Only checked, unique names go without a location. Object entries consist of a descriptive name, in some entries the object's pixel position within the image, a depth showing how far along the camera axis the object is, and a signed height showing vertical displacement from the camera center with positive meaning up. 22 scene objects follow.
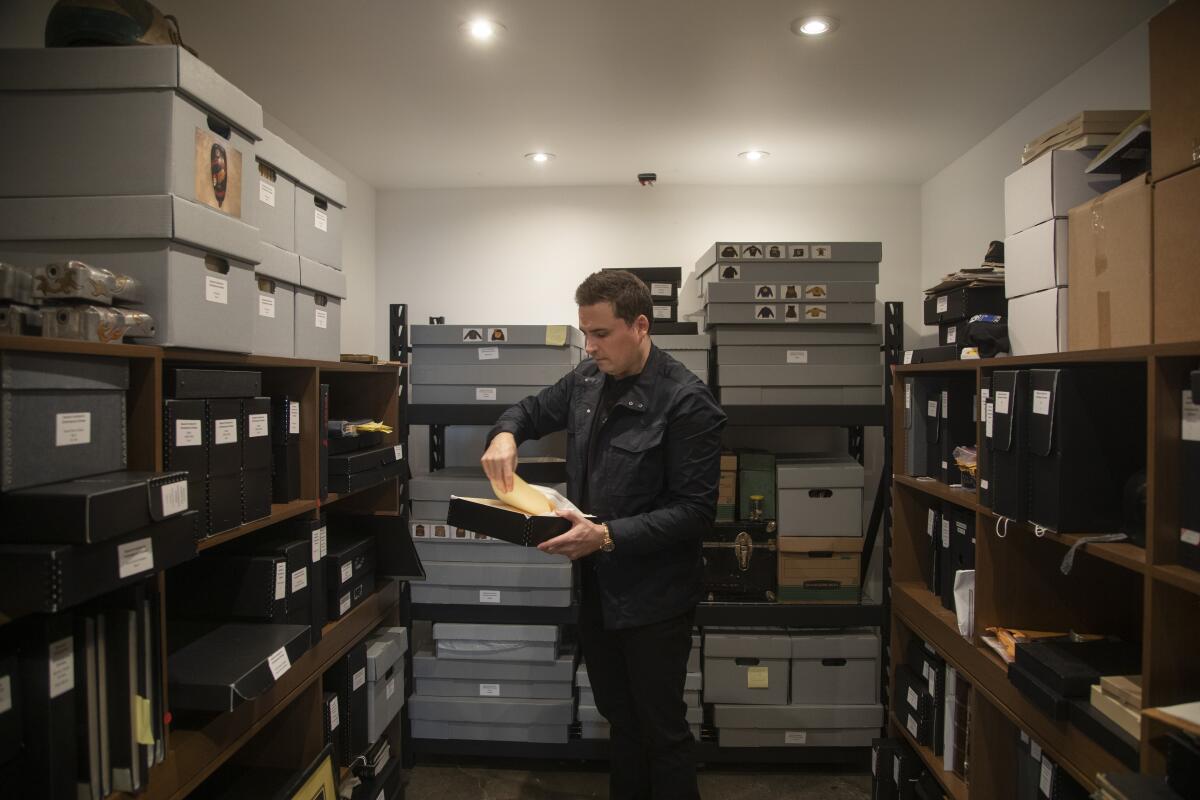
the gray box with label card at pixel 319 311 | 1.72 +0.24
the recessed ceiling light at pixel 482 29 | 1.75 +1.00
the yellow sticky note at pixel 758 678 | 2.54 -1.08
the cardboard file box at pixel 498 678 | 2.56 -1.08
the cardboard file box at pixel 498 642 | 2.55 -0.94
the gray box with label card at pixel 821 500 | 2.54 -0.39
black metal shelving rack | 2.51 -0.82
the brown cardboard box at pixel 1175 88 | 1.23 +0.59
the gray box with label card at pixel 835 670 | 2.53 -1.05
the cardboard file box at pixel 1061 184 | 1.65 +0.53
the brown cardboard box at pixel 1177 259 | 1.25 +0.27
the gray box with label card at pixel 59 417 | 0.89 -0.02
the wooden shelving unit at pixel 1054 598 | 1.09 -0.48
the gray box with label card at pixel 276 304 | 1.55 +0.24
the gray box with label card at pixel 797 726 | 2.52 -1.25
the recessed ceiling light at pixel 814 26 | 1.74 +0.99
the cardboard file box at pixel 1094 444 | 1.34 -0.10
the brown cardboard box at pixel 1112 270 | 1.37 +0.28
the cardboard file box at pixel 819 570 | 2.55 -0.67
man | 1.75 -0.27
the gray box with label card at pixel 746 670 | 2.54 -1.04
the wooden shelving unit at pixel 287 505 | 1.11 -0.27
